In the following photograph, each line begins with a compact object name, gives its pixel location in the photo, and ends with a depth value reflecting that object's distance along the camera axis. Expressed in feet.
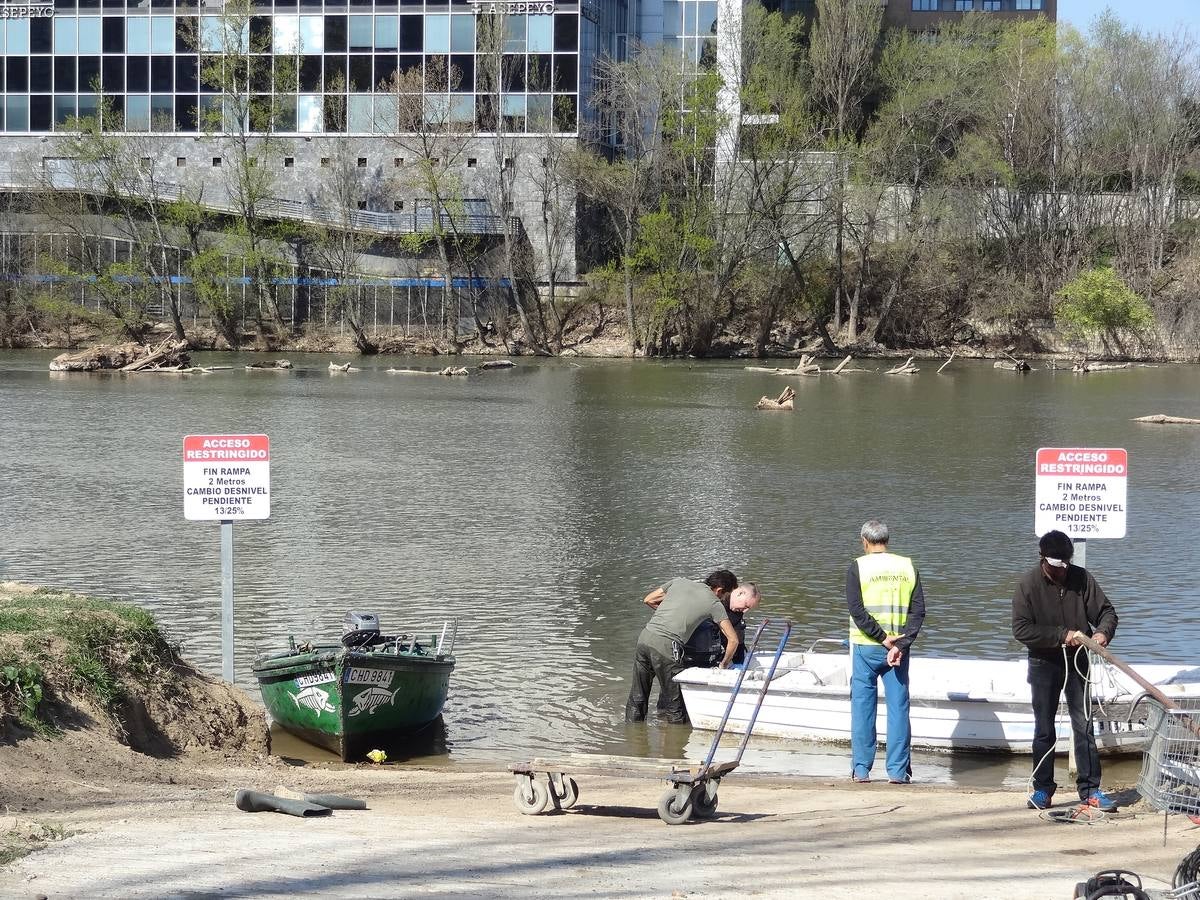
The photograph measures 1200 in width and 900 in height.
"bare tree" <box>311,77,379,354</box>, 261.65
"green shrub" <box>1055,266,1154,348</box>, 238.68
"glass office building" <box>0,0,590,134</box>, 260.42
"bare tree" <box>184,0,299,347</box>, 262.47
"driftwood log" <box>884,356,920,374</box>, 209.36
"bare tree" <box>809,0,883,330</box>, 260.42
